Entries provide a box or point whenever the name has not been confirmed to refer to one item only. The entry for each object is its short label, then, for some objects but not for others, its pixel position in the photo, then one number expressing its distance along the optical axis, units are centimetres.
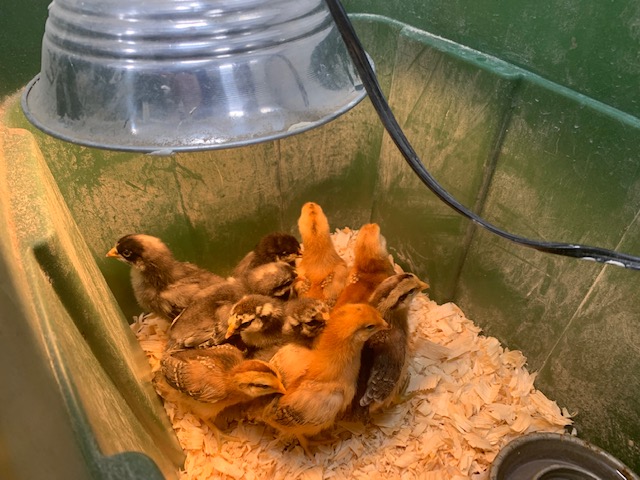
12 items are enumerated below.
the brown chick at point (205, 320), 51
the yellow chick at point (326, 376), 44
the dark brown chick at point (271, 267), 55
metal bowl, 47
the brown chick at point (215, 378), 44
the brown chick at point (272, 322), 49
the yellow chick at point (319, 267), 57
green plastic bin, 31
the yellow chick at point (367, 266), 53
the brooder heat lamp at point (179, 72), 17
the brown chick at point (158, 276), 54
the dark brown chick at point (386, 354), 48
